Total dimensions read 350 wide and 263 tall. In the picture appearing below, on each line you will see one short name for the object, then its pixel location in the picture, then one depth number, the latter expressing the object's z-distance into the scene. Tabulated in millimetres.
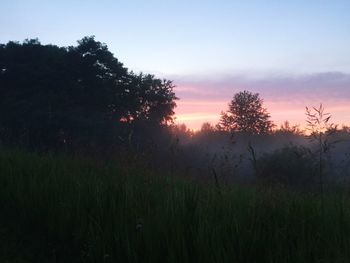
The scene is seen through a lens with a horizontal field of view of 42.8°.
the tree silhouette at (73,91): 28548
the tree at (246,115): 47209
